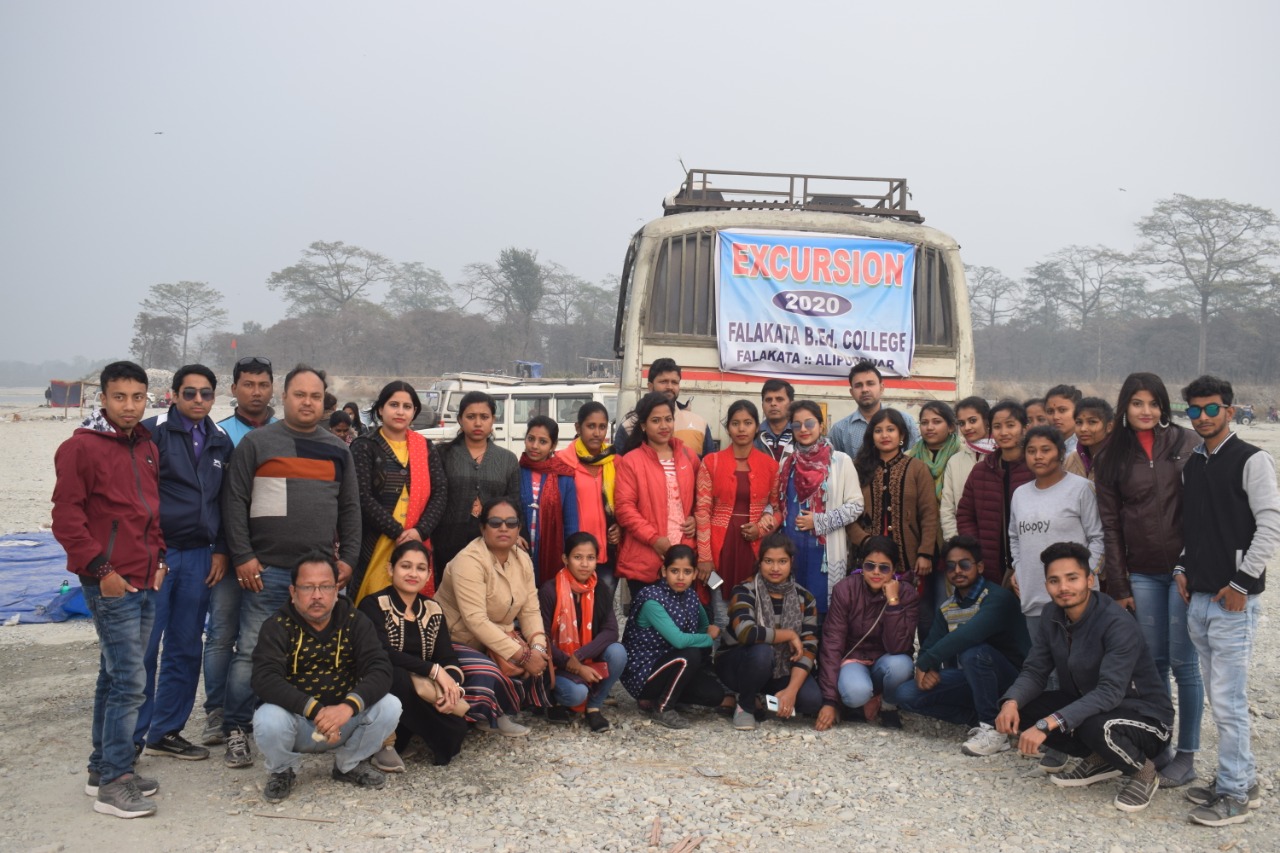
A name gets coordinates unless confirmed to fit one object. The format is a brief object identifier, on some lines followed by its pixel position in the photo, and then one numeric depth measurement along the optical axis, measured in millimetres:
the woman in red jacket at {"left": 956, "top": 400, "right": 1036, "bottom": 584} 5031
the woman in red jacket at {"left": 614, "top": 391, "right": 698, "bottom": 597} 5453
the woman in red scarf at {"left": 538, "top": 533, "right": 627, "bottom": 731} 4988
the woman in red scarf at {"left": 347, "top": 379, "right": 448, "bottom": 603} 4926
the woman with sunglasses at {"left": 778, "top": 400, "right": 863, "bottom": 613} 5371
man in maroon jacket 3803
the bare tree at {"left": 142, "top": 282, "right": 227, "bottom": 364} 64500
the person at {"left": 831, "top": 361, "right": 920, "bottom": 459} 5996
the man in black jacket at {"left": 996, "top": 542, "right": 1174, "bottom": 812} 4098
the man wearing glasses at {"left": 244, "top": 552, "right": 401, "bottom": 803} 3951
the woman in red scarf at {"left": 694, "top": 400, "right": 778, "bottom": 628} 5539
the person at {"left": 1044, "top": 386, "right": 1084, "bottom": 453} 5230
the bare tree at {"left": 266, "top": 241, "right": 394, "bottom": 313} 62344
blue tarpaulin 7297
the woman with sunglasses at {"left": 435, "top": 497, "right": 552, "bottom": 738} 4730
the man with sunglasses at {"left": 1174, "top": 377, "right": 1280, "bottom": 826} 3859
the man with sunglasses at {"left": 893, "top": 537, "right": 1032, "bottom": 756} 4855
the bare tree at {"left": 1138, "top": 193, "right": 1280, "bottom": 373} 43719
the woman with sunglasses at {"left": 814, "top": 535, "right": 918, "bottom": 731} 5066
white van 17156
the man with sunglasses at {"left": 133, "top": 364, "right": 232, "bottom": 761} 4289
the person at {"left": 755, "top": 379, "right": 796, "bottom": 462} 5730
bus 7578
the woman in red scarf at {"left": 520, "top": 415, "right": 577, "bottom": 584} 5473
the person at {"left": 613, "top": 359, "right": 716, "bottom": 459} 5852
